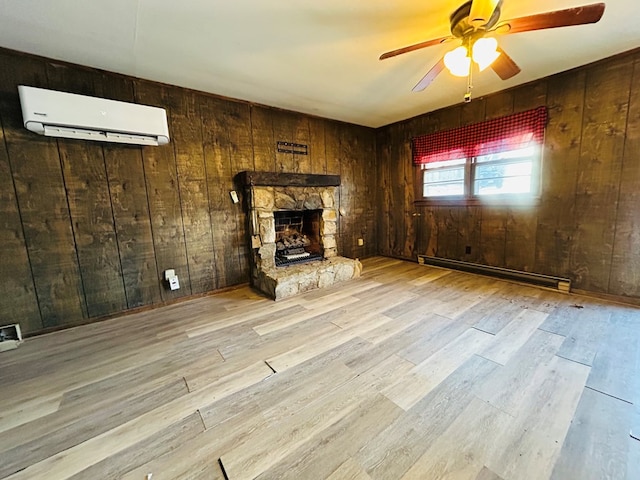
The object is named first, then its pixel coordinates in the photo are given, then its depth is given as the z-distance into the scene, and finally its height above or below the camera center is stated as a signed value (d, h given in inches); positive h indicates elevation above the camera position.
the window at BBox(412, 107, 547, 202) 117.8 +20.5
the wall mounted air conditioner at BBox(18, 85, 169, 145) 78.3 +33.2
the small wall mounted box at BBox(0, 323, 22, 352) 83.7 -38.7
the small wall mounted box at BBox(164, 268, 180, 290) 112.8 -28.8
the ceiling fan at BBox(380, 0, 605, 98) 53.7 +40.0
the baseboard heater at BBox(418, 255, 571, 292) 114.7 -38.7
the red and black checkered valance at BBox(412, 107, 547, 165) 115.3 +31.2
